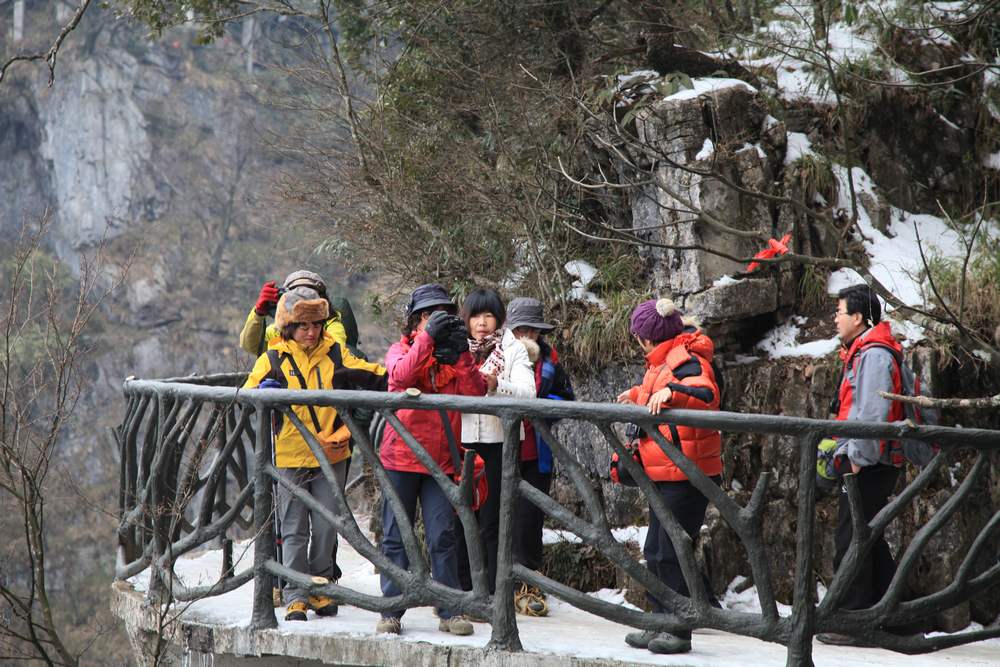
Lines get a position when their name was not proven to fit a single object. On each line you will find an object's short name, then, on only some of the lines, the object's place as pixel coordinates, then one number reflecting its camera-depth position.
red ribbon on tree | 11.94
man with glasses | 9.63
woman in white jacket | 10.30
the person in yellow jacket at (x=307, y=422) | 9.49
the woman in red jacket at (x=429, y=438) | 9.12
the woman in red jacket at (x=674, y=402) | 8.98
